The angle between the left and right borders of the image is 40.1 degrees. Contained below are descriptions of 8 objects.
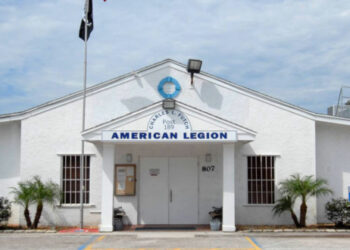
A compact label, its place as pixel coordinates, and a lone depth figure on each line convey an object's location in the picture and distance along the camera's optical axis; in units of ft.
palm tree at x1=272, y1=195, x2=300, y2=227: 51.36
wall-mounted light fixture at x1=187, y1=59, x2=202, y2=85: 53.21
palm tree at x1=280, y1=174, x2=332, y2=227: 50.57
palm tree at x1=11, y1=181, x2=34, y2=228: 50.06
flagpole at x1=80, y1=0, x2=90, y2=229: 51.67
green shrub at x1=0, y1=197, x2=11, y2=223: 50.95
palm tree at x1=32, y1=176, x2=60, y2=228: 50.44
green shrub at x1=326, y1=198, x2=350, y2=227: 51.70
